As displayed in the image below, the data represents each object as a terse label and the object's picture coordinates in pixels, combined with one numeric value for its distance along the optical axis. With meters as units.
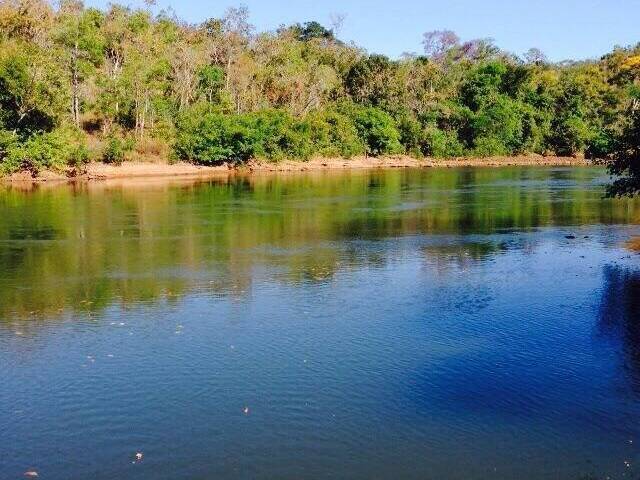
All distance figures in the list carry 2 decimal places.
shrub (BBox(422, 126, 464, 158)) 99.44
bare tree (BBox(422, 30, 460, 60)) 134.75
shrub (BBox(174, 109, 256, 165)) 75.12
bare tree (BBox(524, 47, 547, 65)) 126.05
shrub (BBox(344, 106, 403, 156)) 92.44
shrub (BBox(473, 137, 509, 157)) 103.69
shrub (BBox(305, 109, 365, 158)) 88.06
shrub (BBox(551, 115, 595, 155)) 107.06
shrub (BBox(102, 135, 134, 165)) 67.56
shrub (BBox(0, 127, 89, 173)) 59.00
